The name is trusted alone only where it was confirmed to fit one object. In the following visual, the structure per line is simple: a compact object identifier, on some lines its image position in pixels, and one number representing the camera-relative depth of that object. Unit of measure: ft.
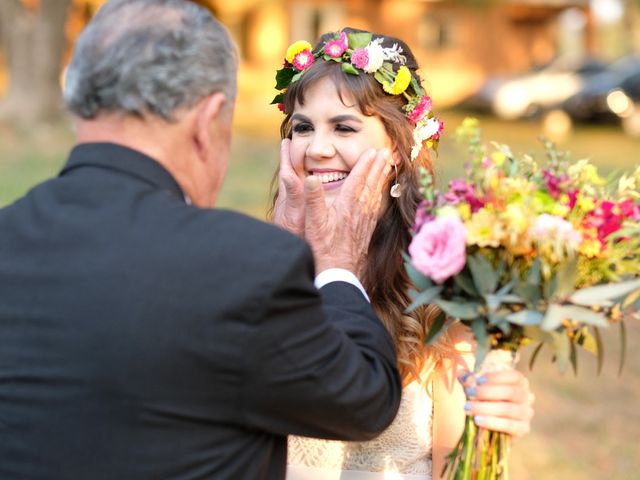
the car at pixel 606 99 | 79.56
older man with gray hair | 7.18
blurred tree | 57.93
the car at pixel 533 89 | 81.41
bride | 11.49
